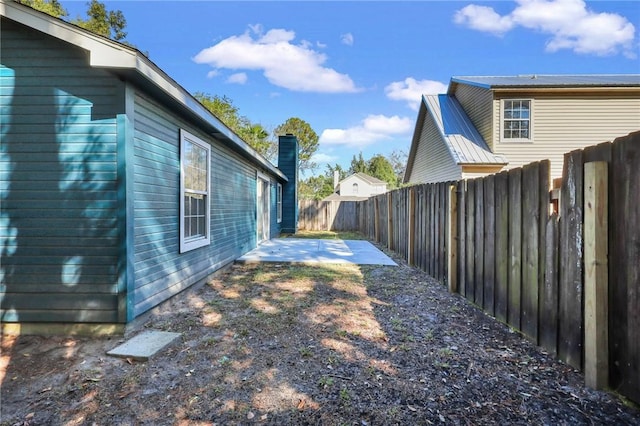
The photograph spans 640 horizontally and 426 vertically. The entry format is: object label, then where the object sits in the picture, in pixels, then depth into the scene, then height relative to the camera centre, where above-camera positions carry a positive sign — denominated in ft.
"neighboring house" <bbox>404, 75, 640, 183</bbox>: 35.86 +9.95
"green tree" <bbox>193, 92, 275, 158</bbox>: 70.74 +21.11
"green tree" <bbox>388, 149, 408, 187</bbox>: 169.07 +25.51
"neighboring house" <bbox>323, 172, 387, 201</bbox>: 137.59 +9.61
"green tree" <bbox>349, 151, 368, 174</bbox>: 174.29 +23.32
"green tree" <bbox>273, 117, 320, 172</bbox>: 118.73 +26.66
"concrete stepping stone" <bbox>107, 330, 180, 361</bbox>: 9.34 -4.14
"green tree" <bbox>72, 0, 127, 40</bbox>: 53.16 +31.63
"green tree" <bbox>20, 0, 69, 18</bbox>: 38.55 +26.12
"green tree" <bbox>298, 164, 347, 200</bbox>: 139.76 +11.91
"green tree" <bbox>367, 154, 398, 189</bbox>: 165.27 +20.23
